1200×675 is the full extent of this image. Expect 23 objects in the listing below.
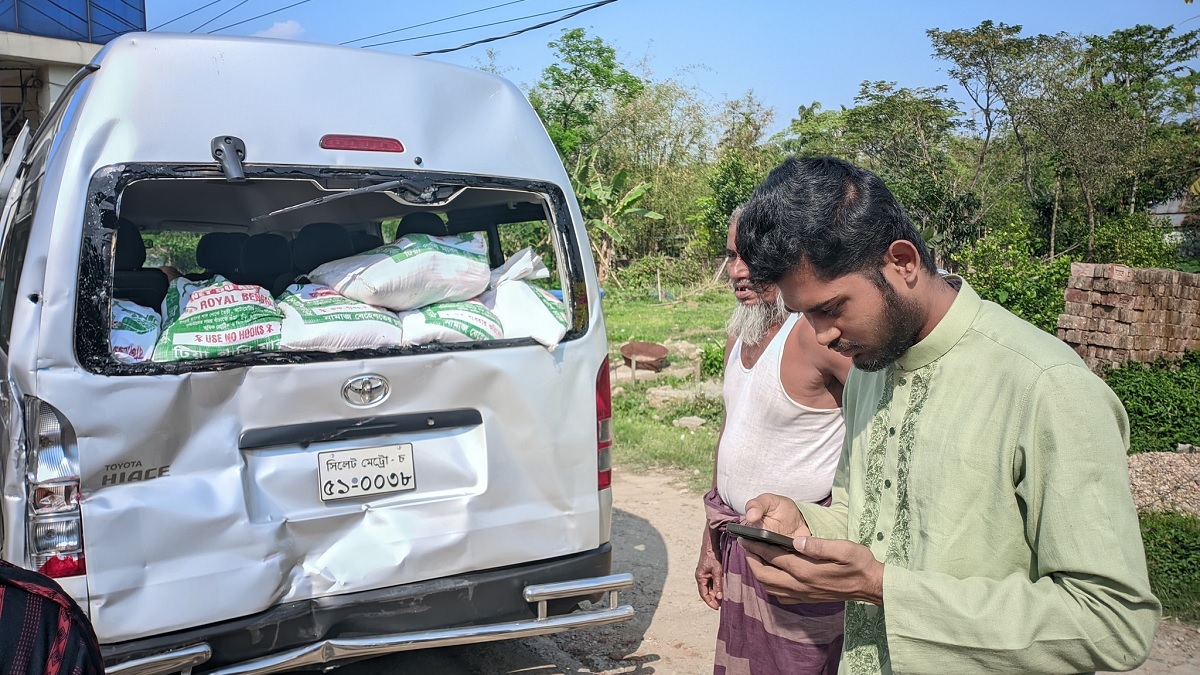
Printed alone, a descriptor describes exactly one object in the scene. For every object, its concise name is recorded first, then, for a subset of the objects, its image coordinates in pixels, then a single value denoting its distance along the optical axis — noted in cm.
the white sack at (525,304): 327
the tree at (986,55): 1677
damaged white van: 256
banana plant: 1966
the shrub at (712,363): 1028
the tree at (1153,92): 1658
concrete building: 1296
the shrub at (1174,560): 415
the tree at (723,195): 2134
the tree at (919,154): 1727
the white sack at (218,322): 278
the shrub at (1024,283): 1042
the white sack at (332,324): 290
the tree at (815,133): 2077
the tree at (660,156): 2644
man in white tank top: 241
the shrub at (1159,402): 682
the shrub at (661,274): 2359
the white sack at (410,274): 316
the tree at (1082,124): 1614
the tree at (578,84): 2545
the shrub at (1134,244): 1332
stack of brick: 788
